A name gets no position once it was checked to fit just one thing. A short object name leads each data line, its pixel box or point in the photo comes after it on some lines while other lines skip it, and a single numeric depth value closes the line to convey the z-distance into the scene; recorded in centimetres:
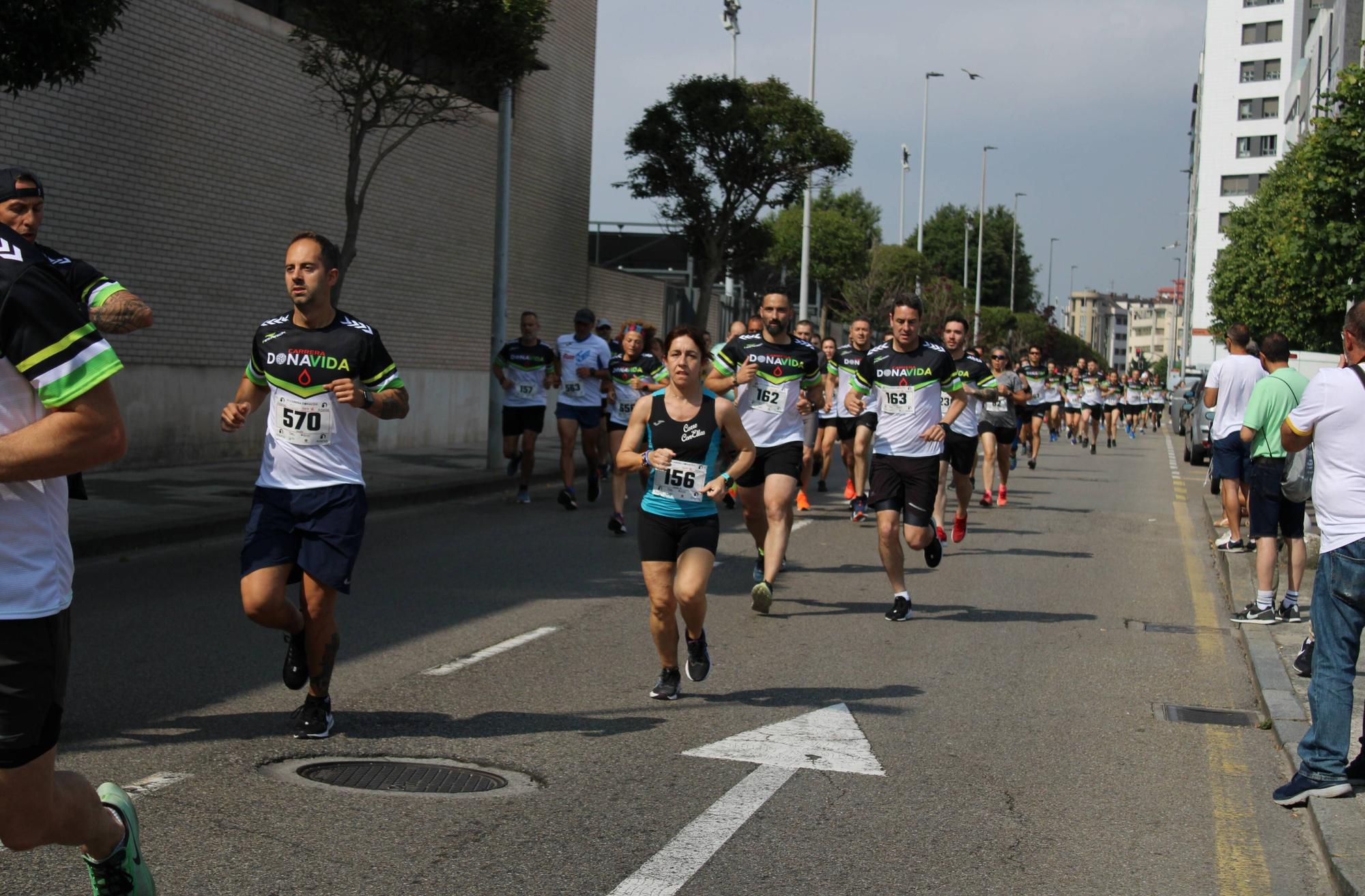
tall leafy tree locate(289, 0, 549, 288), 1549
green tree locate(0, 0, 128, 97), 1057
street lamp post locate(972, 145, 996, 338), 7725
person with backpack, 979
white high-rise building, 8538
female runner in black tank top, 701
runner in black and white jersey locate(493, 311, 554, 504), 1631
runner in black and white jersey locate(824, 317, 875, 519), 1439
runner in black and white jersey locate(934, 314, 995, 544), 1343
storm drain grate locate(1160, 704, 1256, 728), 722
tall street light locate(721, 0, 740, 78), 3706
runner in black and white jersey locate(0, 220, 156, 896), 298
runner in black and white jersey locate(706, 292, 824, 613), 1006
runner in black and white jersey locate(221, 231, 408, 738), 596
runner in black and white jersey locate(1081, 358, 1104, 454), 3475
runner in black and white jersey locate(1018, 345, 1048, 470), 2380
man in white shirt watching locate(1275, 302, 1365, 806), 552
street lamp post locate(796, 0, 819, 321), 3719
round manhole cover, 543
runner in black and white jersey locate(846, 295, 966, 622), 979
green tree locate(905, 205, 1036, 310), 10731
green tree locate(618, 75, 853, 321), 3300
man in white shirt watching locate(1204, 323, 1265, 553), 1186
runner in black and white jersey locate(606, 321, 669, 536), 1558
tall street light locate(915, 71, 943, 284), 6538
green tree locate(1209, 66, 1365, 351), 1858
